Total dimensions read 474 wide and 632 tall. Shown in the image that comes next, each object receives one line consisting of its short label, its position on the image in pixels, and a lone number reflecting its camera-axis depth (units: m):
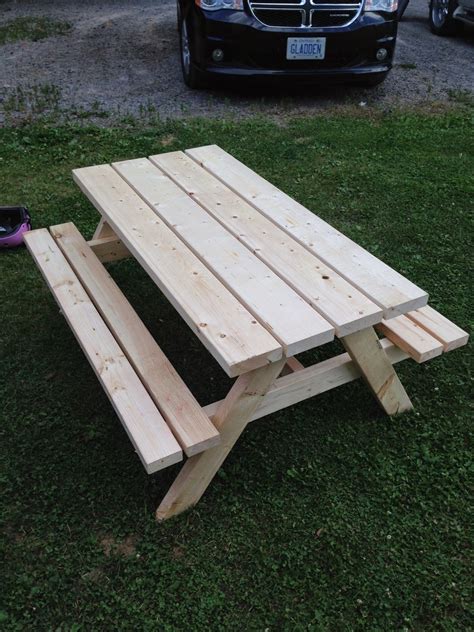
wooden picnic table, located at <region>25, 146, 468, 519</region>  1.97
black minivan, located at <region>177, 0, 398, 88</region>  5.48
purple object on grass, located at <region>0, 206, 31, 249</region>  3.72
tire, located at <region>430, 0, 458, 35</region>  8.72
